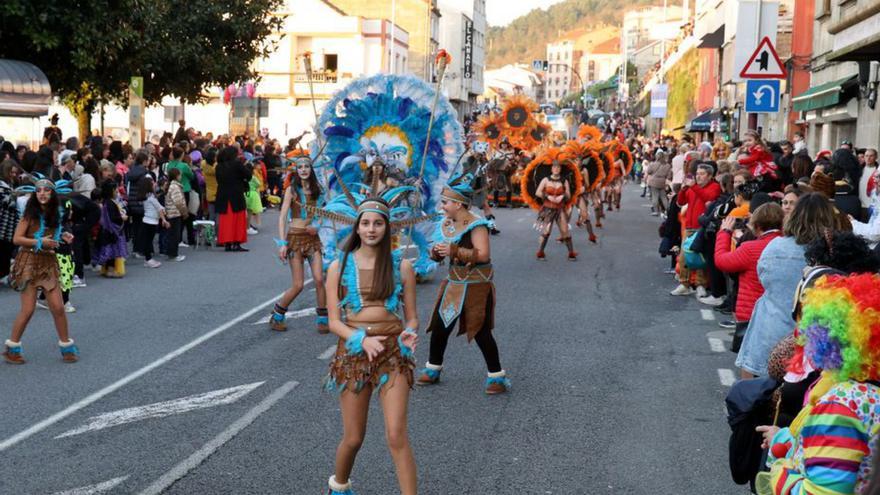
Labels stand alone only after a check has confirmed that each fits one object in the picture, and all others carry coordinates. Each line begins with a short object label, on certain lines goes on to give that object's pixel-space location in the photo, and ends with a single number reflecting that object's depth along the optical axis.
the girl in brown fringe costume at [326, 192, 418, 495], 5.70
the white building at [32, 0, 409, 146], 58.28
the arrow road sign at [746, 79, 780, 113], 16.66
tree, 20.94
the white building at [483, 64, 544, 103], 155.00
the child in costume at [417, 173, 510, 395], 8.91
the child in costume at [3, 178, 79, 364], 9.77
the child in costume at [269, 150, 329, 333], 11.79
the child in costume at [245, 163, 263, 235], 22.45
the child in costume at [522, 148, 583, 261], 18.66
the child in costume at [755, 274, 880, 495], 3.77
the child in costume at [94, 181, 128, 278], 15.66
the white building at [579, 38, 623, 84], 195.50
